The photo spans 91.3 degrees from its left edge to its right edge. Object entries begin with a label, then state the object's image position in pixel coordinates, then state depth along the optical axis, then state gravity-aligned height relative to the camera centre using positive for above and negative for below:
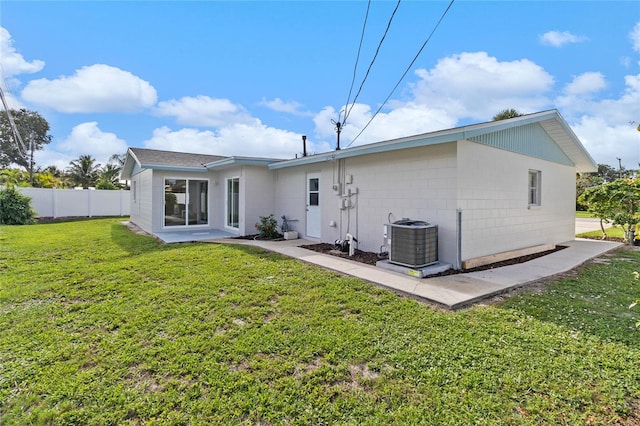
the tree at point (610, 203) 9.76 +0.12
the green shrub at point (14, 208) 15.25 -0.21
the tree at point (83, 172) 30.47 +3.22
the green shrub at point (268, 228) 10.39 -0.76
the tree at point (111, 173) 30.33 +3.04
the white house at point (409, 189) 6.25 +0.48
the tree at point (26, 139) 27.37 +6.13
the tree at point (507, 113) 18.47 +5.53
